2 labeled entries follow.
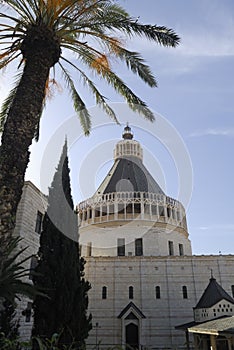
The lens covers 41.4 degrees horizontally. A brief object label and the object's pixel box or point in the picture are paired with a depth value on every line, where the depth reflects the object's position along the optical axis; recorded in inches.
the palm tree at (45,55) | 270.5
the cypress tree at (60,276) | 461.7
